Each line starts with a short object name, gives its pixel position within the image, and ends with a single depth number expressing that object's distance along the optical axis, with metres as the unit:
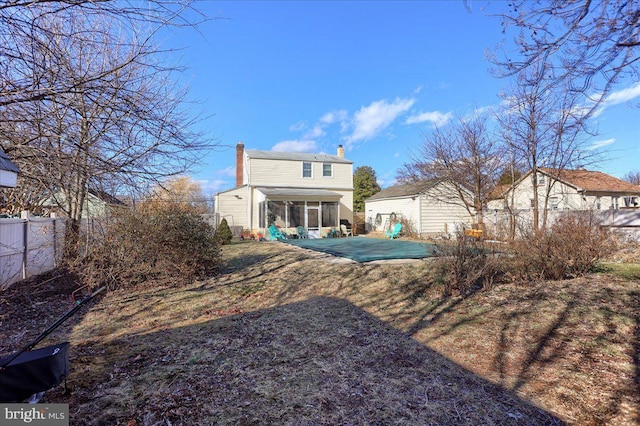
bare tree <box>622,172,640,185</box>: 35.01
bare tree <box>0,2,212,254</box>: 3.50
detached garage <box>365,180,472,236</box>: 17.17
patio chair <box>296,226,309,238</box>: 18.78
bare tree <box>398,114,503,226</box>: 14.53
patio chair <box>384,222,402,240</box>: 17.65
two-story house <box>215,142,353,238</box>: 19.33
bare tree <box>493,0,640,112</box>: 3.90
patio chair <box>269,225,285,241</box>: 17.84
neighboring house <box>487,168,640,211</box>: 18.97
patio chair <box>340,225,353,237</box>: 20.17
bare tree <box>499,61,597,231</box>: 10.93
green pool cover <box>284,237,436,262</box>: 9.66
